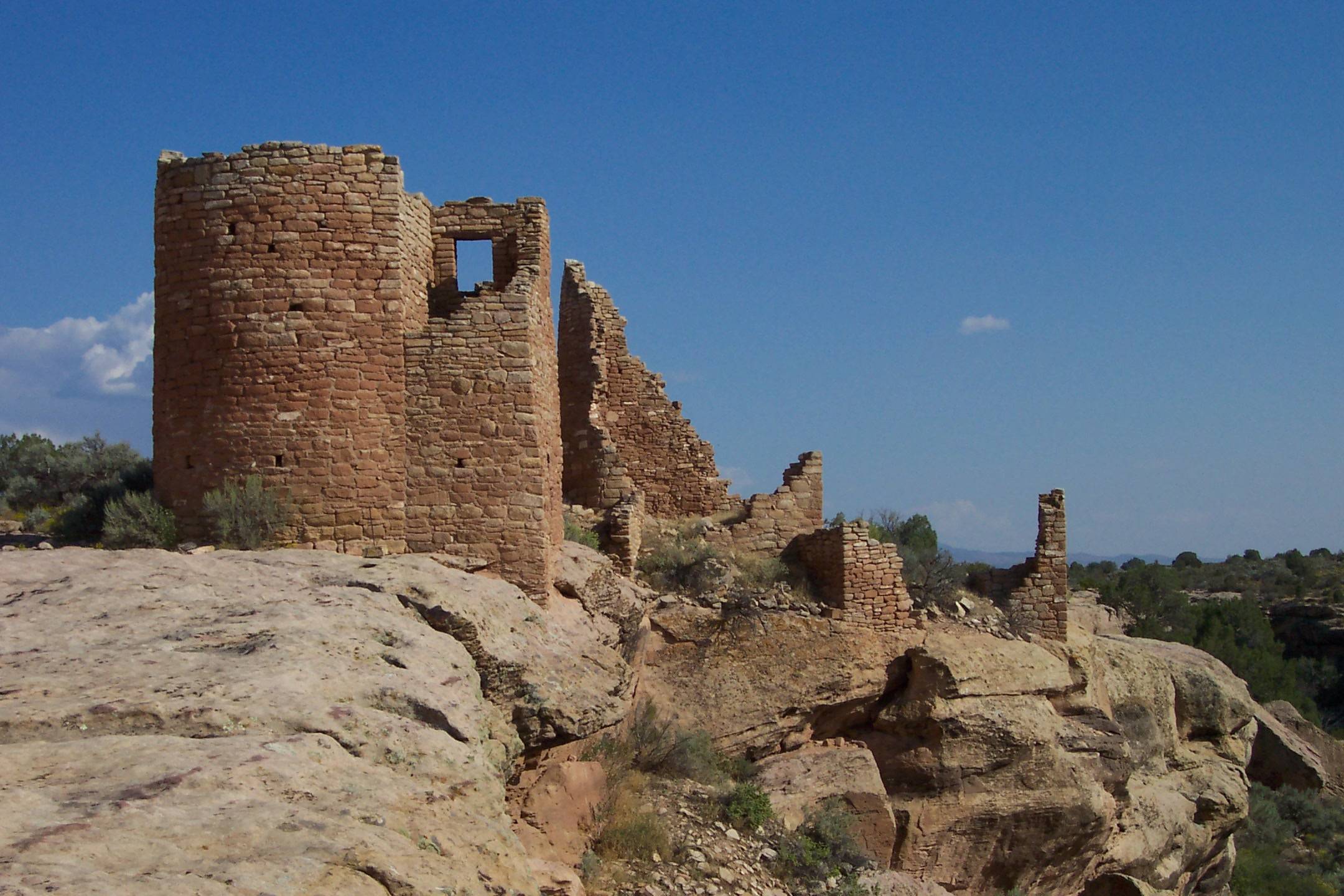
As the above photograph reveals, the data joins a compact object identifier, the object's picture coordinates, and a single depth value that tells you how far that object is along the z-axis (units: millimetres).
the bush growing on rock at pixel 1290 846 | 24391
